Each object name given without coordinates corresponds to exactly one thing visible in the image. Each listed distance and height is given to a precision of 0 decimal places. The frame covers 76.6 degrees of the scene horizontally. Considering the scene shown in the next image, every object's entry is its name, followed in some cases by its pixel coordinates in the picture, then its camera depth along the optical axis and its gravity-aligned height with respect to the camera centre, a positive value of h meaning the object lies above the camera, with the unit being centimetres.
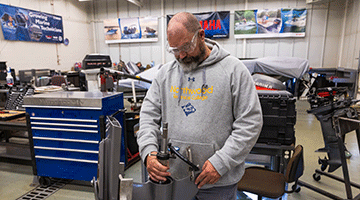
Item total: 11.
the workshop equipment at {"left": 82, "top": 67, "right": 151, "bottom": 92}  264 -18
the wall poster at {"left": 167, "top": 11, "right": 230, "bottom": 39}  854 +148
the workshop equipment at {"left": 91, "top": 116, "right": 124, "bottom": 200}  63 -28
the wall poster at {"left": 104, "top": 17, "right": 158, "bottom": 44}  935 +138
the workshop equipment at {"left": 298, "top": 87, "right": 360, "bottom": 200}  194 -55
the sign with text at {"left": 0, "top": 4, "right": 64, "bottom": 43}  645 +117
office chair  161 -89
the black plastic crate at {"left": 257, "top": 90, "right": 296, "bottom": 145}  186 -44
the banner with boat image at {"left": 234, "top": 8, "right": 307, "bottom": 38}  800 +141
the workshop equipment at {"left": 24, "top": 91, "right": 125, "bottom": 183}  223 -68
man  103 -24
